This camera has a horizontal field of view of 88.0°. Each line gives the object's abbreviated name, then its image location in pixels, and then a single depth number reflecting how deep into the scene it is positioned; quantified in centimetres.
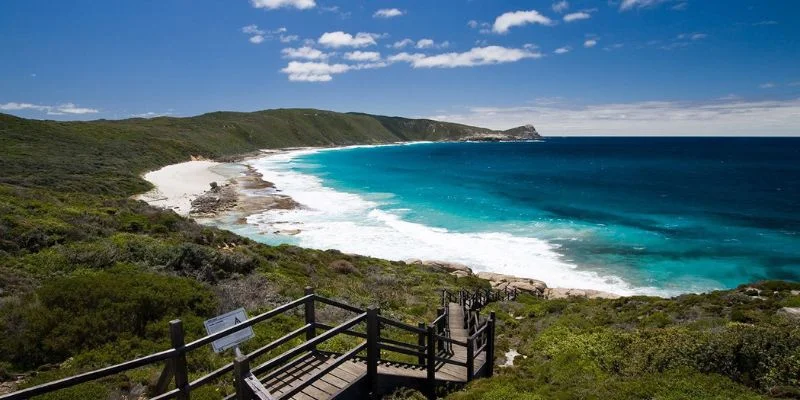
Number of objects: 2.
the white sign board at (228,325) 555
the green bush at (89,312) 809
